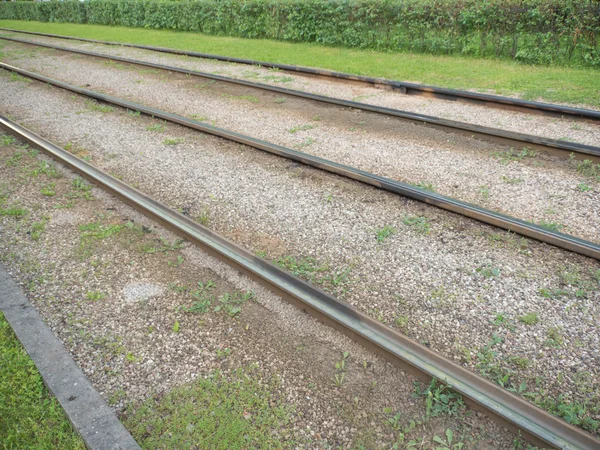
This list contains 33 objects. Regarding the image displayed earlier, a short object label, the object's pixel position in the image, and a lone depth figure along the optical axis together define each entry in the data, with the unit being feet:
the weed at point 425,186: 19.22
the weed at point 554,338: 11.43
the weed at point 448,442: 9.20
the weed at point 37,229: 17.31
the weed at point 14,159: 23.79
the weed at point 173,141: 25.88
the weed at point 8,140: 26.60
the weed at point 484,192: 18.62
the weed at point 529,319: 12.12
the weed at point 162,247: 16.16
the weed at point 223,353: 11.68
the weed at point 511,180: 19.71
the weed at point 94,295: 13.87
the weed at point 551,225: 16.03
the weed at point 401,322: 12.26
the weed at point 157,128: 27.96
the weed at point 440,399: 9.89
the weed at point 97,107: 32.37
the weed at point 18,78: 42.22
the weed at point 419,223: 16.48
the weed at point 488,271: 14.00
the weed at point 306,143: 24.69
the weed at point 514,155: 21.85
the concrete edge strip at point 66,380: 9.45
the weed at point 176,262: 15.35
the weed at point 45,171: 22.30
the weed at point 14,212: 18.93
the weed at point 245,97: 33.58
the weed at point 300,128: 26.91
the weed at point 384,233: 16.08
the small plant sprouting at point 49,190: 20.35
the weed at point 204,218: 17.75
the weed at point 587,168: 19.94
